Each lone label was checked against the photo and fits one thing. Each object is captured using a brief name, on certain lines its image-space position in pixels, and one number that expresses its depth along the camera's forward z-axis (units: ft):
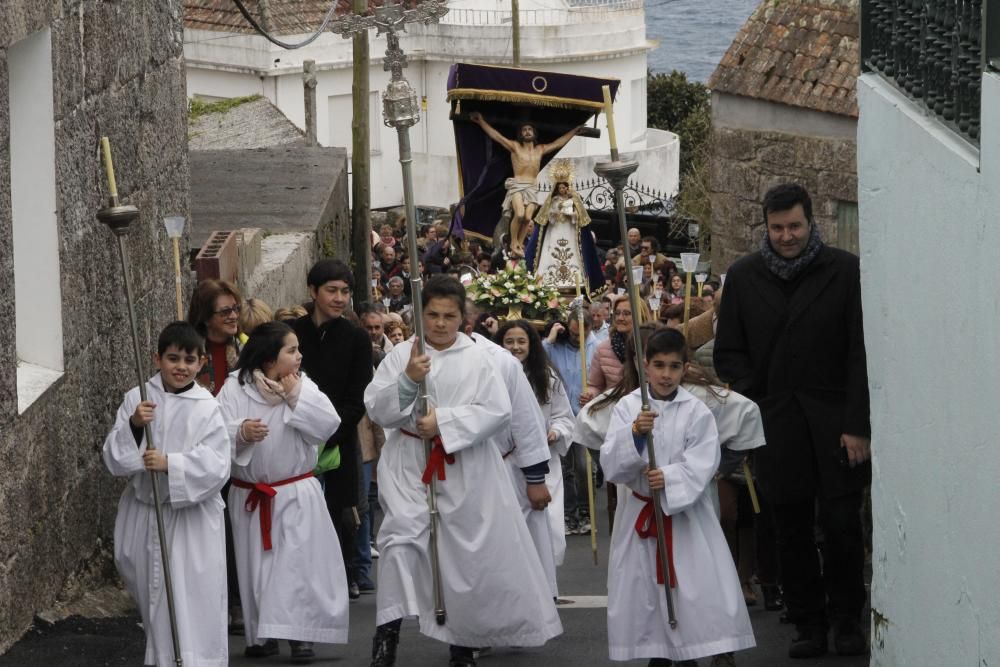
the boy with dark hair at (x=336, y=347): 43.86
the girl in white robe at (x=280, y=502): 39.43
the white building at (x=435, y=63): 198.57
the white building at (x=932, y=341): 27.07
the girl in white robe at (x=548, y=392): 47.09
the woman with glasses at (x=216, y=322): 42.88
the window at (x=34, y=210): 38.68
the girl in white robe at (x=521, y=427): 39.77
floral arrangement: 64.77
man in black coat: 38.34
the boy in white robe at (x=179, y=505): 36.59
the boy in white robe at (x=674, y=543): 36.82
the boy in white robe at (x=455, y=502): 38.45
